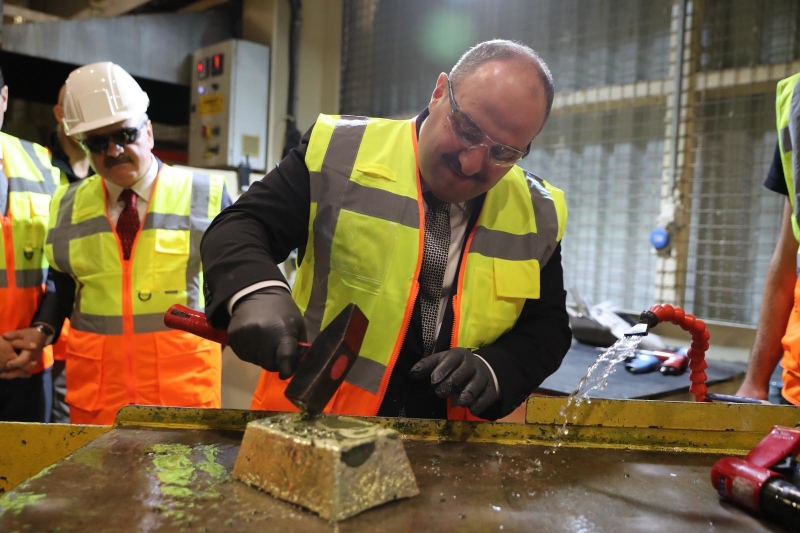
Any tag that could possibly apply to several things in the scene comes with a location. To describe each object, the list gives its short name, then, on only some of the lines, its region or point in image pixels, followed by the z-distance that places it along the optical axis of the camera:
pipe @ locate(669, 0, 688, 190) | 2.52
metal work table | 0.77
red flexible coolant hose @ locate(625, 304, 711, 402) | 1.21
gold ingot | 0.79
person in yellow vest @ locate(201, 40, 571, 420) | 1.17
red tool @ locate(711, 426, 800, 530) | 0.81
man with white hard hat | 1.76
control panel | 3.49
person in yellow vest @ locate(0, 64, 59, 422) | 1.80
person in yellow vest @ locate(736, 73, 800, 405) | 1.50
